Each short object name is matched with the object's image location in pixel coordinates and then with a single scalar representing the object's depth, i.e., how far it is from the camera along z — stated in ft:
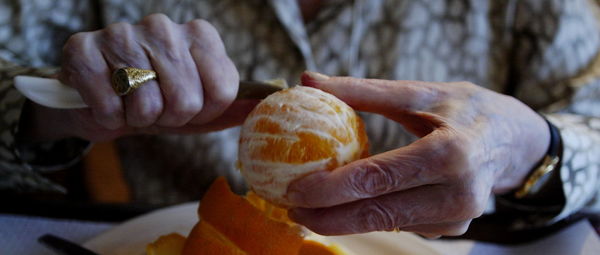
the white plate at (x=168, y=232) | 2.03
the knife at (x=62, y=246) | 1.90
